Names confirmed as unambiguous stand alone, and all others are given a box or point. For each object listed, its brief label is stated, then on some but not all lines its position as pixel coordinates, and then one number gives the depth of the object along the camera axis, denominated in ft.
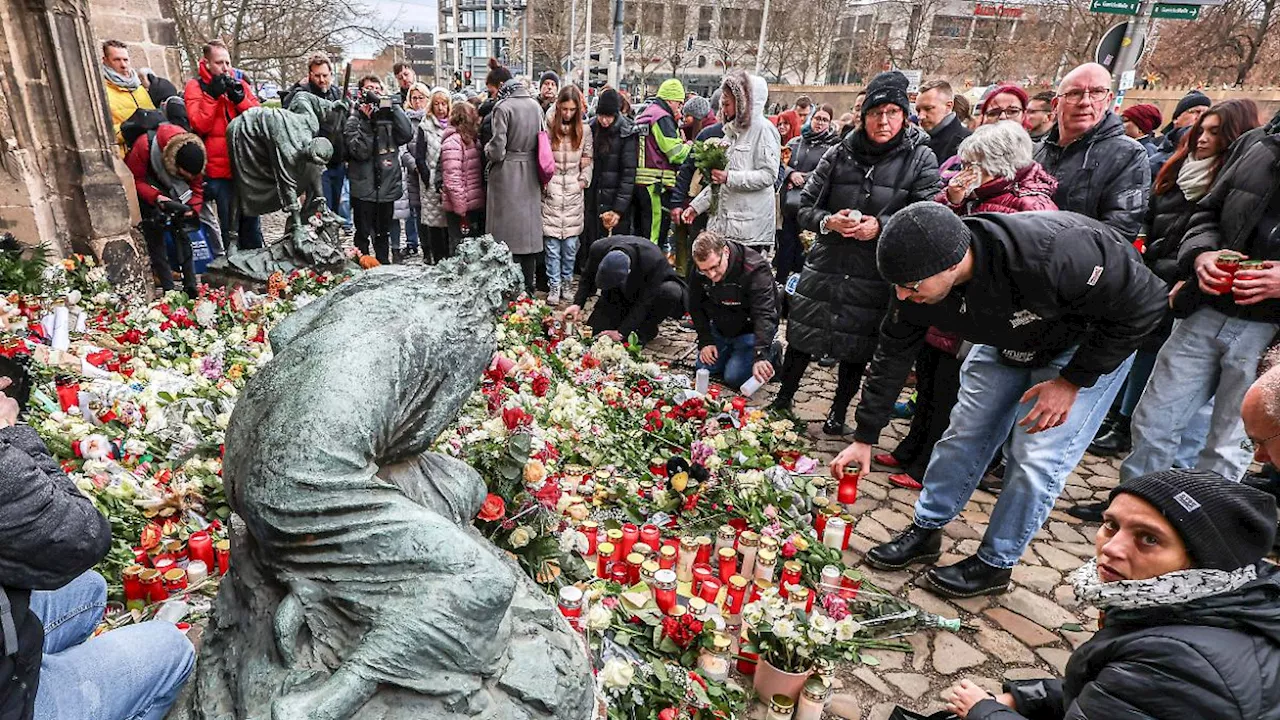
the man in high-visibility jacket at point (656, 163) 24.77
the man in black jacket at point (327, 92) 22.22
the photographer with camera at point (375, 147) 22.40
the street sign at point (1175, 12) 21.72
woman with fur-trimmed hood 18.29
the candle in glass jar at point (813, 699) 7.73
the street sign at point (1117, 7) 21.40
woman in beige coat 21.89
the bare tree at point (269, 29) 50.83
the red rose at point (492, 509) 7.13
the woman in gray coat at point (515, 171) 20.83
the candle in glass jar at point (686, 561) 9.93
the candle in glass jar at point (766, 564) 9.46
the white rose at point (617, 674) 6.72
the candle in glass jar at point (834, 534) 10.61
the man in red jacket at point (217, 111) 20.21
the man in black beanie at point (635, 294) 18.29
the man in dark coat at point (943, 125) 16.97
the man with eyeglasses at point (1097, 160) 11.81
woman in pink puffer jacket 22.00
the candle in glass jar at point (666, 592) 8.44
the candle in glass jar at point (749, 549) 9.84
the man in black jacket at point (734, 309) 15.70
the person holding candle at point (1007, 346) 8.35
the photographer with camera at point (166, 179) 18.25
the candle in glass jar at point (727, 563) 9.30
